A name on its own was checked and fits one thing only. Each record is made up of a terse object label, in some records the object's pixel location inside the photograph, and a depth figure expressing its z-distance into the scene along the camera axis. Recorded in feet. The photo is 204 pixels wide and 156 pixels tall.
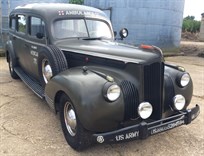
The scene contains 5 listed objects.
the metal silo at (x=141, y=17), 32.22
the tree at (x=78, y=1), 36.21
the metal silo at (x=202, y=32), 64.53
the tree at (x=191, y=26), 79.90
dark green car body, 7.02
